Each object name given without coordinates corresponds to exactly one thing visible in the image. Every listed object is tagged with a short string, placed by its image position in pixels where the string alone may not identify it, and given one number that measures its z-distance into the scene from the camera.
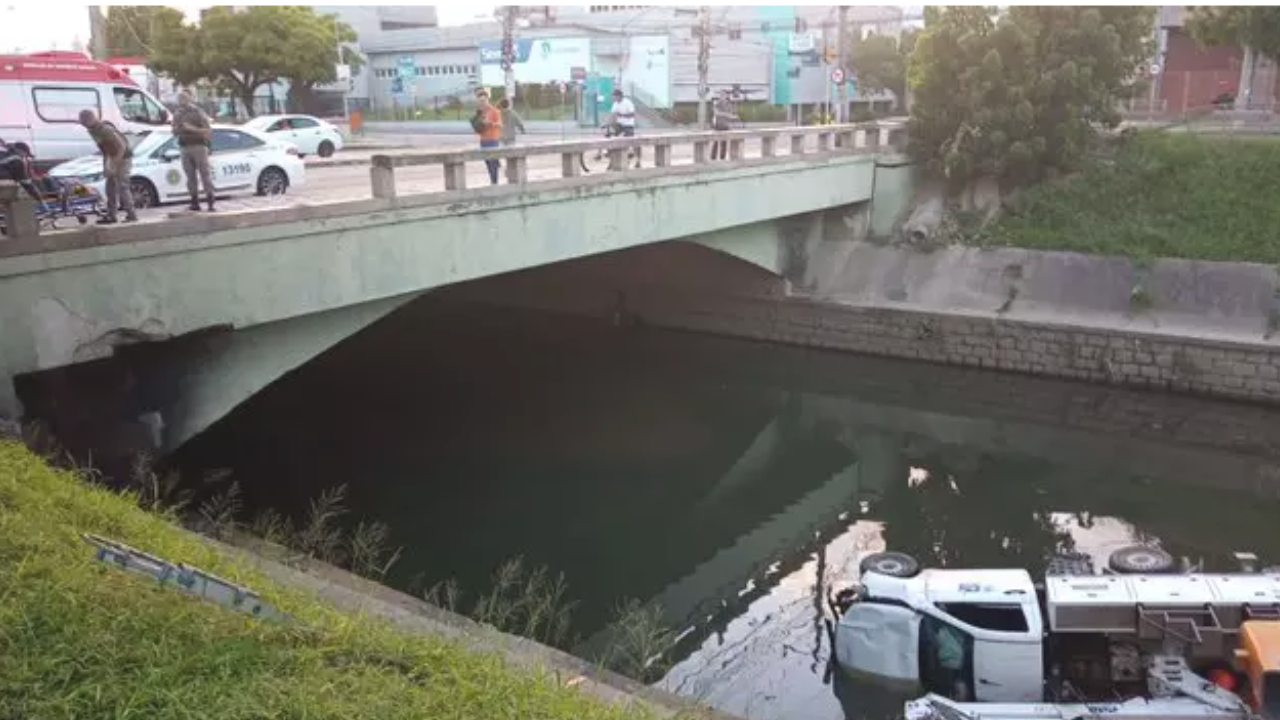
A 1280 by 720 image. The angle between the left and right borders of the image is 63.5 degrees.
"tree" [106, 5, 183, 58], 52.09
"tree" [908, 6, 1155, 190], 21.14
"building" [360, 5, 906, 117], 52.09
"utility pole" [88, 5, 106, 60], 22.44
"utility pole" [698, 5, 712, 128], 39.12
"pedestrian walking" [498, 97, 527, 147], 19.42
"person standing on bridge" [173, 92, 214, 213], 11.70
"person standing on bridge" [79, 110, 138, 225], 11.17
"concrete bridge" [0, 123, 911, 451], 9.84
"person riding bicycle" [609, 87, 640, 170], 21.20
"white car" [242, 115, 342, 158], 26.64
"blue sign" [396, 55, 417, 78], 61.75
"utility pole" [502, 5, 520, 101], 37.28
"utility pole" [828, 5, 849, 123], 32.47
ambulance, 17.64
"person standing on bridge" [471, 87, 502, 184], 15.20
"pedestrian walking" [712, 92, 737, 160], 22.06
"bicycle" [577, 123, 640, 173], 19.74
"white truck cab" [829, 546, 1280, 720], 8.35
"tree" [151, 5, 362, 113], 42.66
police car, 13.27
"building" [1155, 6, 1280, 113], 33.44
